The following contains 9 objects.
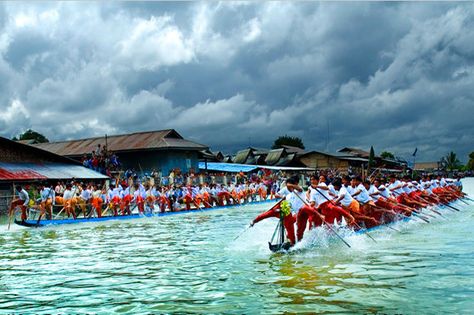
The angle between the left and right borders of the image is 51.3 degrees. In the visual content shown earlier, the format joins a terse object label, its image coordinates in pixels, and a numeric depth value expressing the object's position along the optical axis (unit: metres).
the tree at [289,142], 101.62
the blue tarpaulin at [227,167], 48.88
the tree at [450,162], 109.50
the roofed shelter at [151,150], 40.06
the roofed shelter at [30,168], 25.72
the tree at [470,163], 113.79
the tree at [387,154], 104.75
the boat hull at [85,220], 20.23
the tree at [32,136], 72.03
